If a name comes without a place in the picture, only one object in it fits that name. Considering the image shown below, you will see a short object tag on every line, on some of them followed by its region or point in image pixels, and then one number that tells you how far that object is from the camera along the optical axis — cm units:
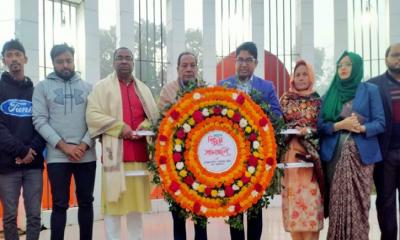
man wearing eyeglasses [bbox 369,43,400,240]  393
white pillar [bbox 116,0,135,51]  699
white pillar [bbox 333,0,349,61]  807
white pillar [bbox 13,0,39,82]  584
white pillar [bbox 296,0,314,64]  789
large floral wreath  362
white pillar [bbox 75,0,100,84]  666
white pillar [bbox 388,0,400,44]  780
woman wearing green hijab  371
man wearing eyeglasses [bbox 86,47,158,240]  368
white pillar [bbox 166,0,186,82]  751
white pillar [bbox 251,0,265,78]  786
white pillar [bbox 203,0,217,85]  771
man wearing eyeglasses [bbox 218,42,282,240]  385
